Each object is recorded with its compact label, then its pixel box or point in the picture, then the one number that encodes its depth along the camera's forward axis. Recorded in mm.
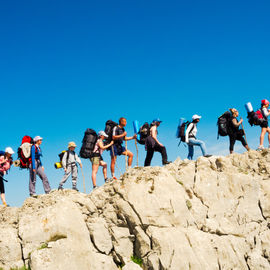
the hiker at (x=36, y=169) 14594
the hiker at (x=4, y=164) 15023
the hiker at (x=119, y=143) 16219
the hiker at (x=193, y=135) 17109
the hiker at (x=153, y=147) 16578
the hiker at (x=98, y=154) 15516
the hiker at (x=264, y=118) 18062
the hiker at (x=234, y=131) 17875
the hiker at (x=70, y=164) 14938
